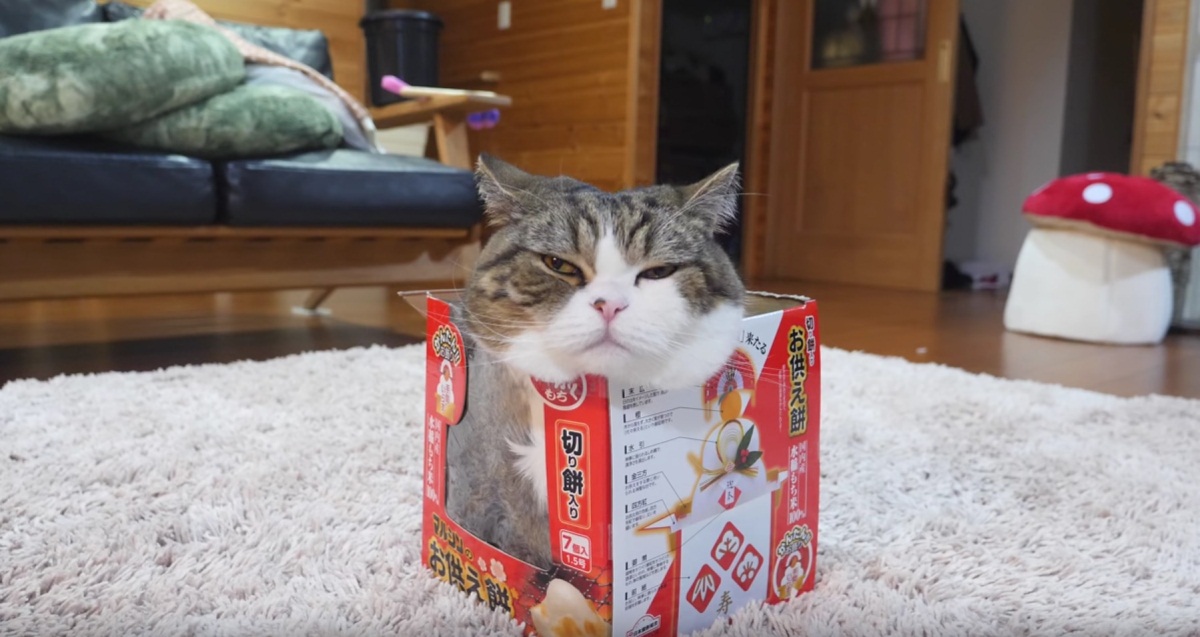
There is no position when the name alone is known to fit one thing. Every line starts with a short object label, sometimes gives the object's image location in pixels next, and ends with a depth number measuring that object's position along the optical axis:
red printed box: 0.62
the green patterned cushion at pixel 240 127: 1.79
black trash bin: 3.47
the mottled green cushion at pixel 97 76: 1.62
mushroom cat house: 2.44
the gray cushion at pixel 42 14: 2.14
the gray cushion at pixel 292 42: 2.60
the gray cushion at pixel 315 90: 2.29
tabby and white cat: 0.62
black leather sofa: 1.65
